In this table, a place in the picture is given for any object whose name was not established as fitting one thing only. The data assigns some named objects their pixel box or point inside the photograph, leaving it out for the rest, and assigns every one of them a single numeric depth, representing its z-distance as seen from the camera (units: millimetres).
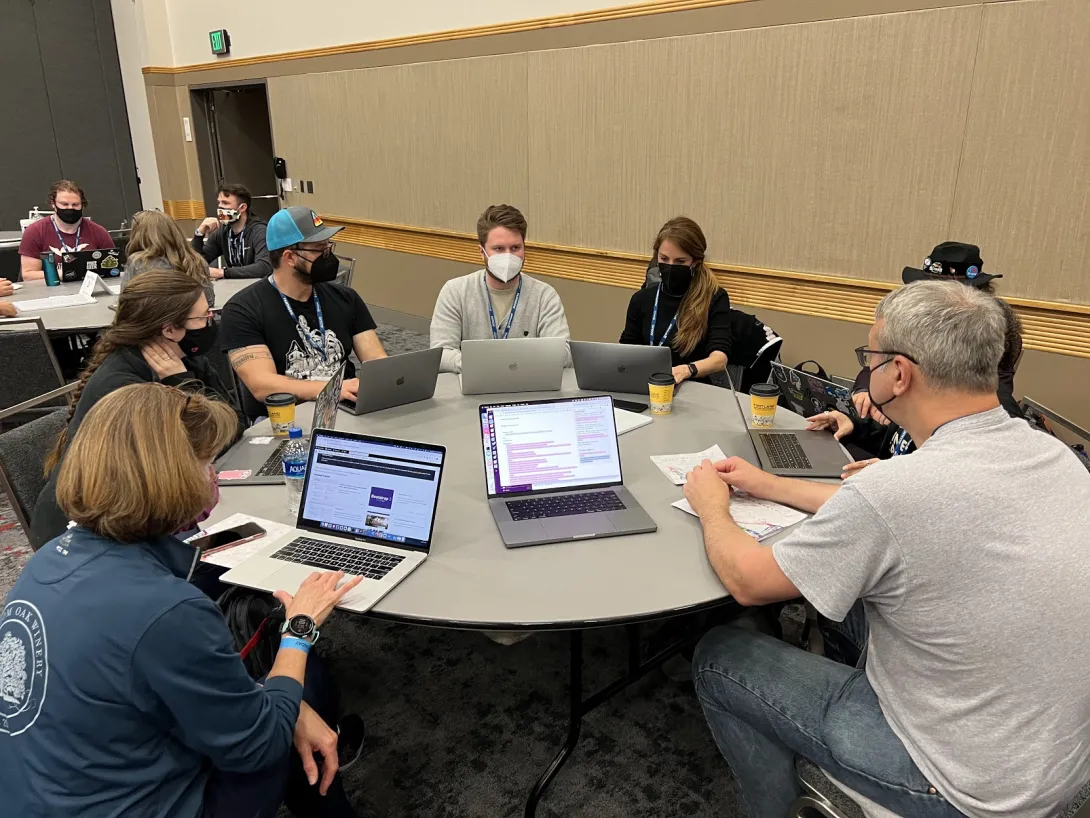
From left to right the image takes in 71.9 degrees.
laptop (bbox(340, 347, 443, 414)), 2486
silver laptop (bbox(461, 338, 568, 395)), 2684
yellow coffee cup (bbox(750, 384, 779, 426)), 2438
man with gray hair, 1243
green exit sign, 7562
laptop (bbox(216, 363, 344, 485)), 2074
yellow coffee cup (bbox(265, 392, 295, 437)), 2373
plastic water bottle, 1922
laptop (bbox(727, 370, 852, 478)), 2141
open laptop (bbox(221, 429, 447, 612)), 1692
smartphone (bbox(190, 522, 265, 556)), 1767
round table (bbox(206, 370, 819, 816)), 1527
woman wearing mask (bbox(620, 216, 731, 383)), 3156
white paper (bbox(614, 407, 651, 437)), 2472
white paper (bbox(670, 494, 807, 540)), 1803
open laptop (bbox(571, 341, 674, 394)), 2668
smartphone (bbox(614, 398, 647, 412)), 2658
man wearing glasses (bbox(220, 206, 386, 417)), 2760
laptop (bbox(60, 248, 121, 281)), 4902
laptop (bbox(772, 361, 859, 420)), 2408
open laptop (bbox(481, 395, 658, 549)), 1926
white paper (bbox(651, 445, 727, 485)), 2119
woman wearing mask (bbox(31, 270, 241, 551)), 2168
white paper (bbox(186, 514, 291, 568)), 1704
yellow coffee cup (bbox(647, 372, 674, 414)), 2580
